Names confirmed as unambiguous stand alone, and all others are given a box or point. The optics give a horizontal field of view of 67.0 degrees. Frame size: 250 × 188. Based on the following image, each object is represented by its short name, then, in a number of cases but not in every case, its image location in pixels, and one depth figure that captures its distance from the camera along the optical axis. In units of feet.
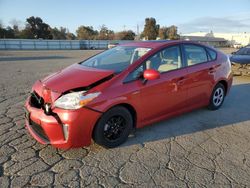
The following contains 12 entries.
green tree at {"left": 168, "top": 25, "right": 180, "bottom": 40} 198.25
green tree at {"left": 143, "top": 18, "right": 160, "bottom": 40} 198.73
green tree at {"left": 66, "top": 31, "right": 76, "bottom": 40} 209.79
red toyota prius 8.30
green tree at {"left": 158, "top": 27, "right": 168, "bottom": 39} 200.16
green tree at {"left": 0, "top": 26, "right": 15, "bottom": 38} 149.65
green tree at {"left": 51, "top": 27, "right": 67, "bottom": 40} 194.12
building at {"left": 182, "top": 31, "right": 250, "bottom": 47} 253.34
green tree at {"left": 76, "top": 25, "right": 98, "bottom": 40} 202.71
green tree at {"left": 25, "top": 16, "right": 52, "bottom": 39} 170.89
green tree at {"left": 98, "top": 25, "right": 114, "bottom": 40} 201.66
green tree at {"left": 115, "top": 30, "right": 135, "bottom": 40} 195.23
